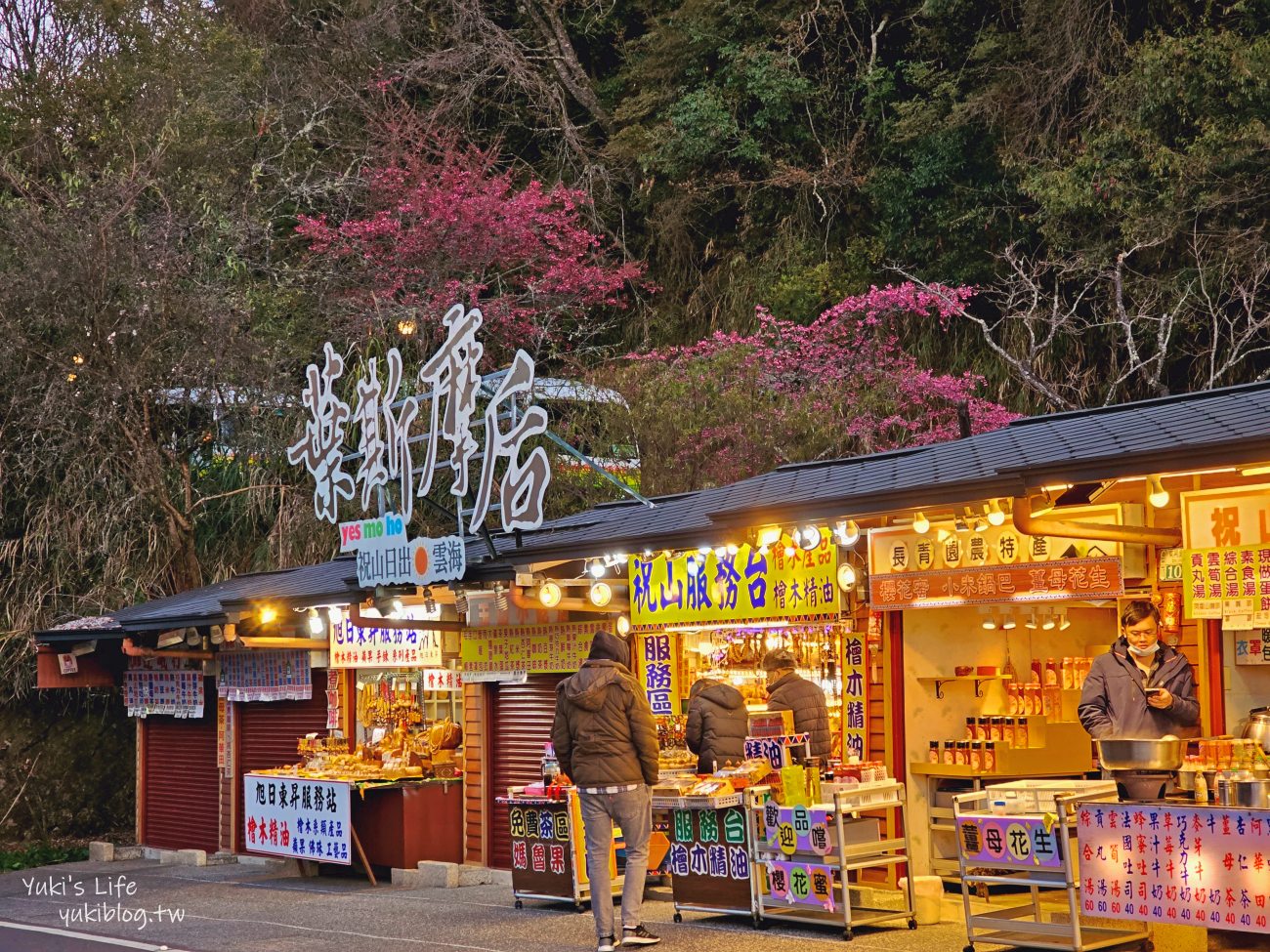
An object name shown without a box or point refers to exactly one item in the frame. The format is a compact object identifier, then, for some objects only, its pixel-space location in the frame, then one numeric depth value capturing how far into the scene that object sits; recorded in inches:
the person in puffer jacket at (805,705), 500.1
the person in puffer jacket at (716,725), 508.4
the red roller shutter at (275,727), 712.4
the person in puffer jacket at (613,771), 417.4
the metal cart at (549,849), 497.7
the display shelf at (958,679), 527.8
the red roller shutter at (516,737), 599.5
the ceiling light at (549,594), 539.5
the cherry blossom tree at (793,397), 854.5
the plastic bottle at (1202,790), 349.4
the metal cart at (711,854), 453.7
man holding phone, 384.5
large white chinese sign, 528.1
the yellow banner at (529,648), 575.5
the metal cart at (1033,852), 369.4
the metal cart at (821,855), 429.1
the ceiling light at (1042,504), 414.3
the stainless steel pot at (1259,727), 360.8
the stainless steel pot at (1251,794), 332.5
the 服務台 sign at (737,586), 494.6
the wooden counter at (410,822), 613.3
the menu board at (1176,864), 330.6
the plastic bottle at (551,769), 519.5
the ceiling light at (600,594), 554.6
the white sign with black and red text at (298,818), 619.5
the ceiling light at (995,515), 434.0
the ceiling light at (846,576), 488.7
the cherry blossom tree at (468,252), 1042.7
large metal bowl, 350.6
